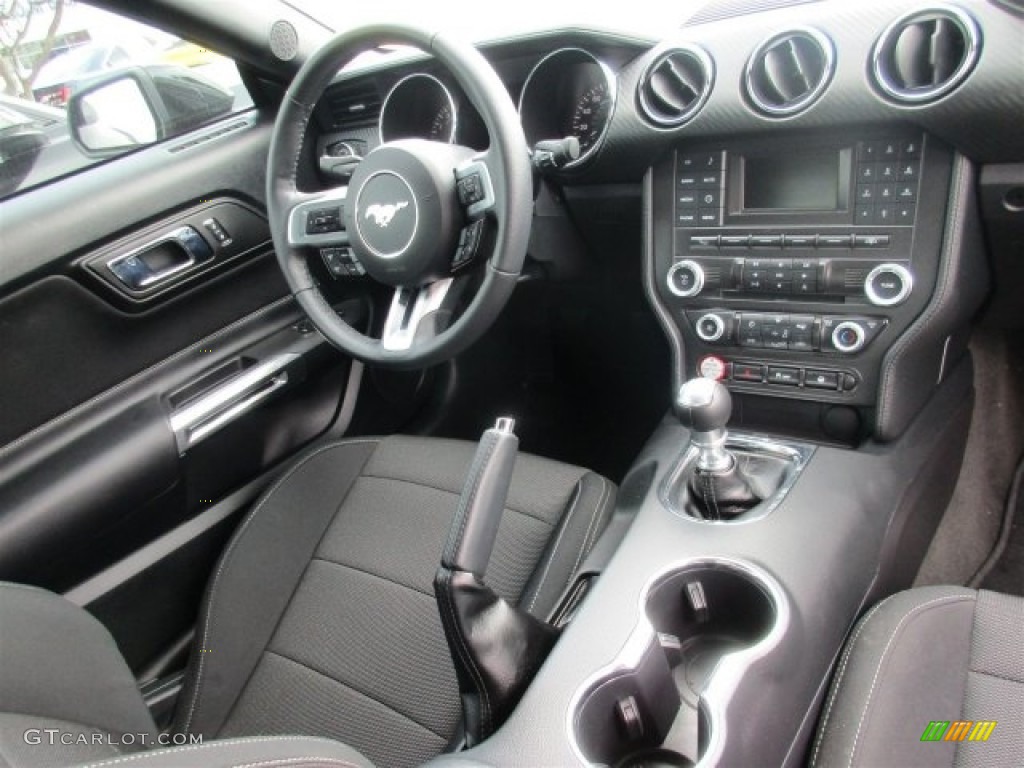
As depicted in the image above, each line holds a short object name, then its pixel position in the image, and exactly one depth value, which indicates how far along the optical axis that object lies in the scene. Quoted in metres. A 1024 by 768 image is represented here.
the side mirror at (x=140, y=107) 1.53
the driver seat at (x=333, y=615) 0.92
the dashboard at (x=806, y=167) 1.05
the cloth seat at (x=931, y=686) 0.82
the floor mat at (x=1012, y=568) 1.51
